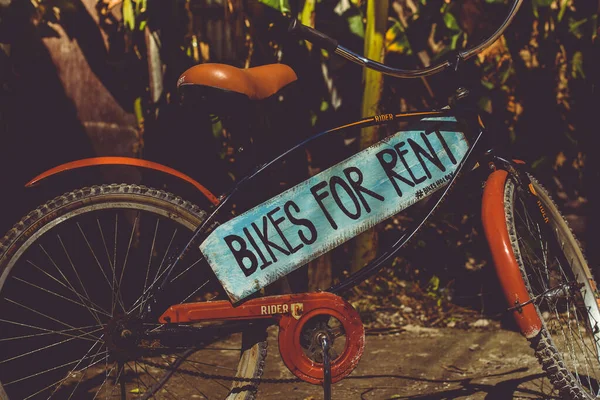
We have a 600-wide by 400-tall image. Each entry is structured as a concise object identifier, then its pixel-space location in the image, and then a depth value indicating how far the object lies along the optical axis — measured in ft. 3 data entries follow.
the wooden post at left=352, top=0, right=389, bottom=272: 12.63
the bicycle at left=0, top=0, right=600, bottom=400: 8.40
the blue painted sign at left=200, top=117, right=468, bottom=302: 8.55
